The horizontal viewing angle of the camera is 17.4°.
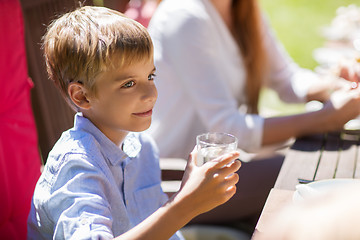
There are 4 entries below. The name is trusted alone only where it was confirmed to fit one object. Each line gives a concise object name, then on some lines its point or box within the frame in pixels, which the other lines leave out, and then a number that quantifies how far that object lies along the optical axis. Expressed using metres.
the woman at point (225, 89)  2.20
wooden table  1.78
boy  1.67
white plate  1.71
